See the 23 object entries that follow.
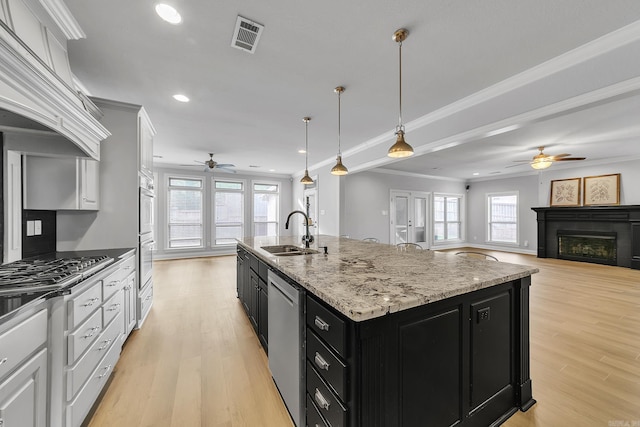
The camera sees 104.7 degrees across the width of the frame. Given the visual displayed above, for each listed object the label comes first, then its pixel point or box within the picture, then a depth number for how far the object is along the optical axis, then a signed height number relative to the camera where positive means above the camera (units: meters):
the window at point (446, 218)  8.67 -0.13
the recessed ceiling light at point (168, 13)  1.73 +1.45
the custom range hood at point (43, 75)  1.14 +0.72
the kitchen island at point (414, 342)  1.06 -0.65
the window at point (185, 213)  7.32 +0.00
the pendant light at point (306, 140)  3.82 +1.45
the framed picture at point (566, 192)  6.68 +0.65
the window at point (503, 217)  8.13 -0.09
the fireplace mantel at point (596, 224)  5.67 -0.24
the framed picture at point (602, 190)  6.07 +0.64
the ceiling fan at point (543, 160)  4.71 +1.05
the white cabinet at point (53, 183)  2.05 +0.25
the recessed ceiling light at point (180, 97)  3.03 +1.45
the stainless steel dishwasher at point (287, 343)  1.44 -0.84
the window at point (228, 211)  7.88 +0.08
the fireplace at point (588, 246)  6.09 -0.82
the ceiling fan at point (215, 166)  5.74 +1.13
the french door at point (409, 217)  7.64 -0.10
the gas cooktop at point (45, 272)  1.25 -0.36
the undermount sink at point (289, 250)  2.52 -0.41
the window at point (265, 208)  8.48 +0.19
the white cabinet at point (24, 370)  0.93 -0.66
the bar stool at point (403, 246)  2.71 -0.38
